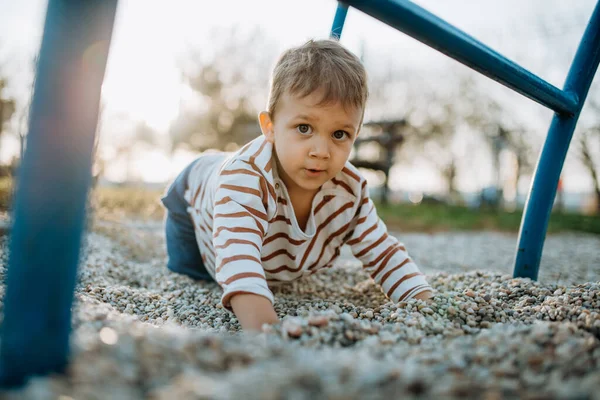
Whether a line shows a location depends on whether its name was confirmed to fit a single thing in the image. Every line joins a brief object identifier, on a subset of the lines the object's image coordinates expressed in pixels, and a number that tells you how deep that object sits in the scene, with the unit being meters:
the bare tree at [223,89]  15.23
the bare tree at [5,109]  9.43
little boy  1.34
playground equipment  0.67
